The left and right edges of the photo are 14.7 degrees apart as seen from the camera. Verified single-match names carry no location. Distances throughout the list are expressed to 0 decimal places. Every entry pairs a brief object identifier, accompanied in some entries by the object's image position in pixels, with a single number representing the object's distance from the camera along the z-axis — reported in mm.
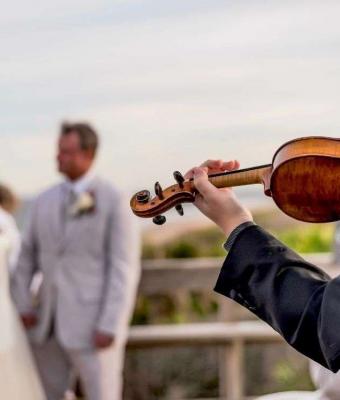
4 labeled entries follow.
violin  2527
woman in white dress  6570
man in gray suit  6512
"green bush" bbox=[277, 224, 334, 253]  10516
